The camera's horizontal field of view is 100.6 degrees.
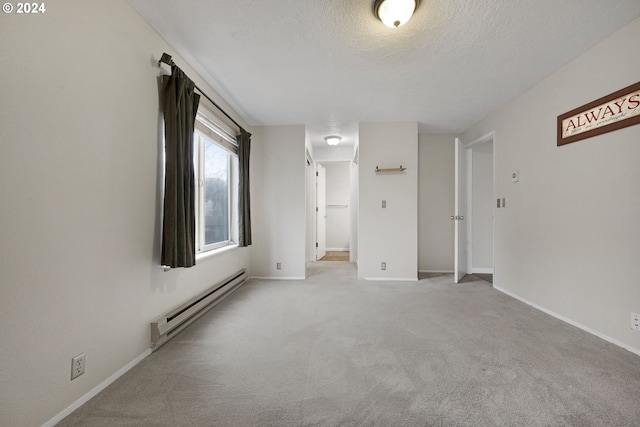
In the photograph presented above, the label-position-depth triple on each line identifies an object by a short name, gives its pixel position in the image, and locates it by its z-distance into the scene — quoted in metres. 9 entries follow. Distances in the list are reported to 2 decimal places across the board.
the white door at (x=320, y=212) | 6.08
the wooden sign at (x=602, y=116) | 1.92
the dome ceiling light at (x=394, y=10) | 1.66
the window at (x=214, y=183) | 2.84
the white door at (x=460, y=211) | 3.79
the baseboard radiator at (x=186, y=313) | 1.95
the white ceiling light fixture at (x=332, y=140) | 4.76
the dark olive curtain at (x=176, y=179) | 1.98
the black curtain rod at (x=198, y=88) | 2.00
